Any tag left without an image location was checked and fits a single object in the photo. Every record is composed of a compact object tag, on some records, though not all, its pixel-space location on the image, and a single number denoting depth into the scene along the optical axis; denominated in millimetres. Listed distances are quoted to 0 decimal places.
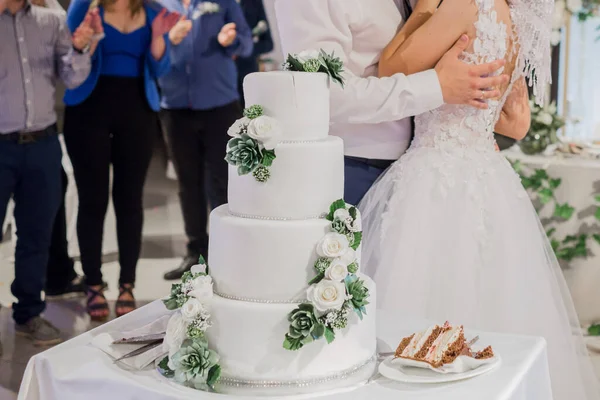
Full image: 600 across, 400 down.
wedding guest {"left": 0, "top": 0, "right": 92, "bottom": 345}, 3398
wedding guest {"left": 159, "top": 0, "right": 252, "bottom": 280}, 4512
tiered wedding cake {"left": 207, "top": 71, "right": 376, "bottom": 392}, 1482
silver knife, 1664
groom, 2031
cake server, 1593
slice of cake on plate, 1513
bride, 2092
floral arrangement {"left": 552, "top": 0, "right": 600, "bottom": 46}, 4023
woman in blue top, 3695
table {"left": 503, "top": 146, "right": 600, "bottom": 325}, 3719
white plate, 1470
